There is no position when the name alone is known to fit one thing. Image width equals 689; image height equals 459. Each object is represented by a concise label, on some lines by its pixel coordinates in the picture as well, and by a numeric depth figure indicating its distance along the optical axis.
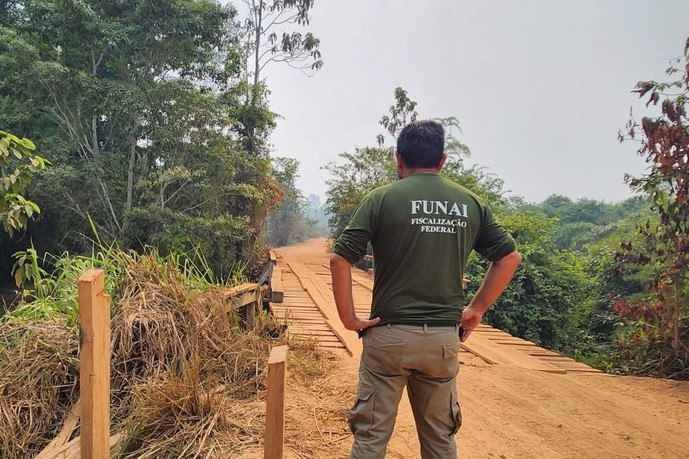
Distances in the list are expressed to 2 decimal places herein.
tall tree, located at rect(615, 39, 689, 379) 4.39
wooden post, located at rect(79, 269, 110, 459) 1.66
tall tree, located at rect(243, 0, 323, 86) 17.20
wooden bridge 4.47
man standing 1.71
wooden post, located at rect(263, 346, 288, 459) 1.55
